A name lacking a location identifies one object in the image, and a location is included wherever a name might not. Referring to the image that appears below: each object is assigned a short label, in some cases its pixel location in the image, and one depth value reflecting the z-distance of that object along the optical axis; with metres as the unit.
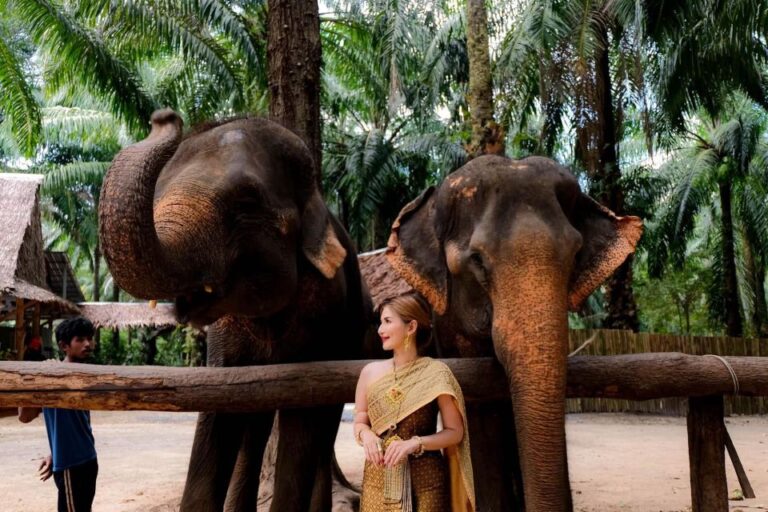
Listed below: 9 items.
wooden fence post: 4.42
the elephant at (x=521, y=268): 3.25
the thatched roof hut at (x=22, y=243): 16.16
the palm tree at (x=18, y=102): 15.01
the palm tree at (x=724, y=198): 23.77
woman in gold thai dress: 3.00
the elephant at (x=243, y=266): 3.02
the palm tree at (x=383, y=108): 19.84
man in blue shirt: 4.82
